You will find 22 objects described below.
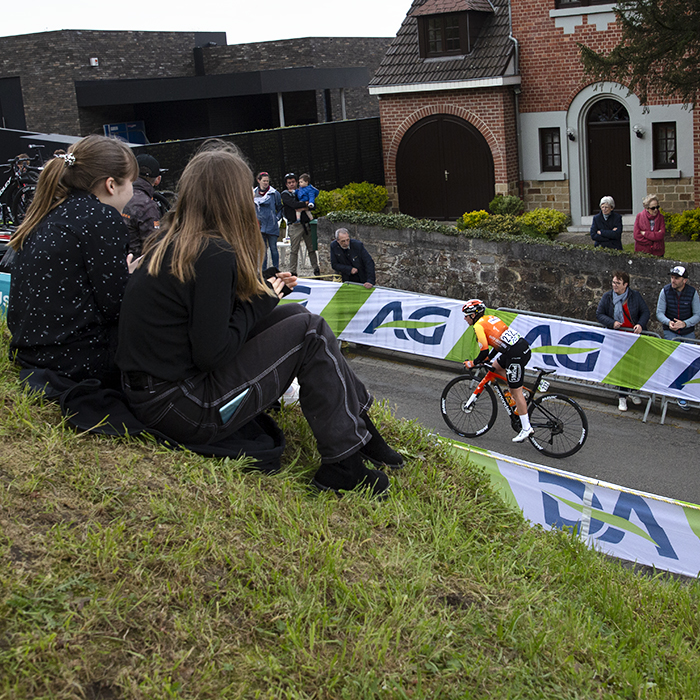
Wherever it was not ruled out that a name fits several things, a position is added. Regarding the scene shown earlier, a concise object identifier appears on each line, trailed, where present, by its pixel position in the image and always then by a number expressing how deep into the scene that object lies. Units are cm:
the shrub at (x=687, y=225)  1886
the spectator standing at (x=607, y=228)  1462
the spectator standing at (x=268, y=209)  1620
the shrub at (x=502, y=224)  1789
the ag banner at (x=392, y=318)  1254
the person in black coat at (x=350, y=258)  1395
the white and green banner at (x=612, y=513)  635
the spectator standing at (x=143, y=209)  728
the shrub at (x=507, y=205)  2198
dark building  2920
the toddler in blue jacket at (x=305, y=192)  1806
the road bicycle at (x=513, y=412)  1005
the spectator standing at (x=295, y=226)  1730
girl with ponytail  390
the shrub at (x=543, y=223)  1909
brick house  2152
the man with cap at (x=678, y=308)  1139
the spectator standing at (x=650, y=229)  1456
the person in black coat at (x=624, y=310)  1155
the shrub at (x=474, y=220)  1869
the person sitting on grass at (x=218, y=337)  356
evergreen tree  1452
